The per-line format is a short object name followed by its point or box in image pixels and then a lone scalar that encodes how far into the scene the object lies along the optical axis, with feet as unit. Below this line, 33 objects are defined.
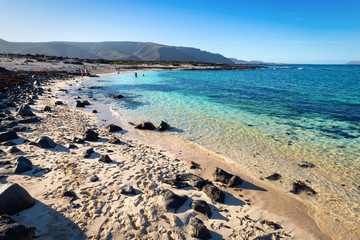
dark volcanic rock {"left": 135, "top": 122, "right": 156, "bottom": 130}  44.39
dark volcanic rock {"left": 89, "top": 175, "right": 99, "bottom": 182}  22.48
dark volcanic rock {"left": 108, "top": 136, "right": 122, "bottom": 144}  34.50
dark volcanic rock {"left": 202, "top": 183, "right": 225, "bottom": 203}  20.45
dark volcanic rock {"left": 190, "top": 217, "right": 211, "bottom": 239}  15.46
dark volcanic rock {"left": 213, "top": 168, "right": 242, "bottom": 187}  23.82
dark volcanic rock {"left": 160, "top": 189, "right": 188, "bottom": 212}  18.81
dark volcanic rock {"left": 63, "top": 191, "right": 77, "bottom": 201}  18.83
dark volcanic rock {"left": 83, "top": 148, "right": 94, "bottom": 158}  28.07
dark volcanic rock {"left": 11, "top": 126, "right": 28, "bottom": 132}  35.19
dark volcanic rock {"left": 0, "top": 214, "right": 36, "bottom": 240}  11.74
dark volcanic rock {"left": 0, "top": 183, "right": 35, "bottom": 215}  15.11
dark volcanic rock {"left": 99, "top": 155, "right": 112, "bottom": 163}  27.04
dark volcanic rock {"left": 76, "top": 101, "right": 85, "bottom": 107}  63.09
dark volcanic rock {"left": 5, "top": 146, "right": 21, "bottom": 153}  26.82
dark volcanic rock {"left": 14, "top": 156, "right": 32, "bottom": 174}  22.16
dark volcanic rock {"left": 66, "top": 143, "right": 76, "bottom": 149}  30.66
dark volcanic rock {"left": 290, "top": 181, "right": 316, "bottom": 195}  23.71
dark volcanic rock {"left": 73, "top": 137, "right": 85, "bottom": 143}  33.03
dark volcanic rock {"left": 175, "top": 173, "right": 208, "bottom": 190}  22.95
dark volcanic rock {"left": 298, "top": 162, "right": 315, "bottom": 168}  29.63
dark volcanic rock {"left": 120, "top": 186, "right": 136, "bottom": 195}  20.61
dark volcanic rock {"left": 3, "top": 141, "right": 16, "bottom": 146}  28.75
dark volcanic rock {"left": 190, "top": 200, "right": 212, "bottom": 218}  18.29
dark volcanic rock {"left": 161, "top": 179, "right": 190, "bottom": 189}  22.84
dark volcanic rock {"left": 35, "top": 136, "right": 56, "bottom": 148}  29.60
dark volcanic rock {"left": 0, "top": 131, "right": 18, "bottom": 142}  30.12
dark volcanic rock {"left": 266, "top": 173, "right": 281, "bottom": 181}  26.27
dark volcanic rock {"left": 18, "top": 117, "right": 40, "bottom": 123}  40.64
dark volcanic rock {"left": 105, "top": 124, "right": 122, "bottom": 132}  41.73
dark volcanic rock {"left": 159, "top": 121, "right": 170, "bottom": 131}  44.11
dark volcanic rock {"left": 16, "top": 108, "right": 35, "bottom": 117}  45.16
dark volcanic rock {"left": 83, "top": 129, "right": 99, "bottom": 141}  34.72
